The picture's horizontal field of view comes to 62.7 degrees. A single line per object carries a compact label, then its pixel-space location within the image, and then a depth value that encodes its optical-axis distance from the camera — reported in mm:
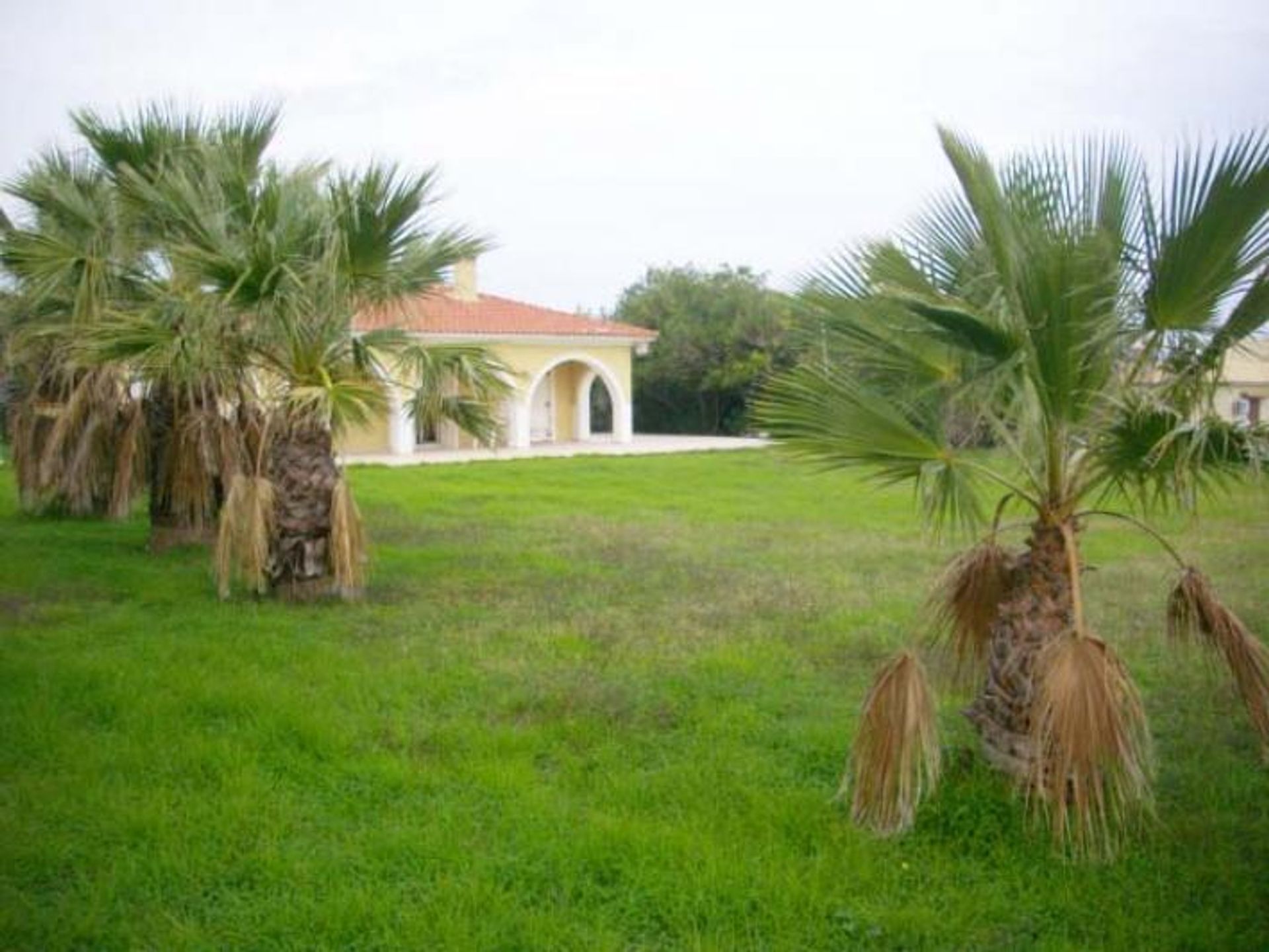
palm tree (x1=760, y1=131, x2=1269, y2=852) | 3635
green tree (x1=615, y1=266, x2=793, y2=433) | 33656
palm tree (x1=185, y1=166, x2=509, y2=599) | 7750
